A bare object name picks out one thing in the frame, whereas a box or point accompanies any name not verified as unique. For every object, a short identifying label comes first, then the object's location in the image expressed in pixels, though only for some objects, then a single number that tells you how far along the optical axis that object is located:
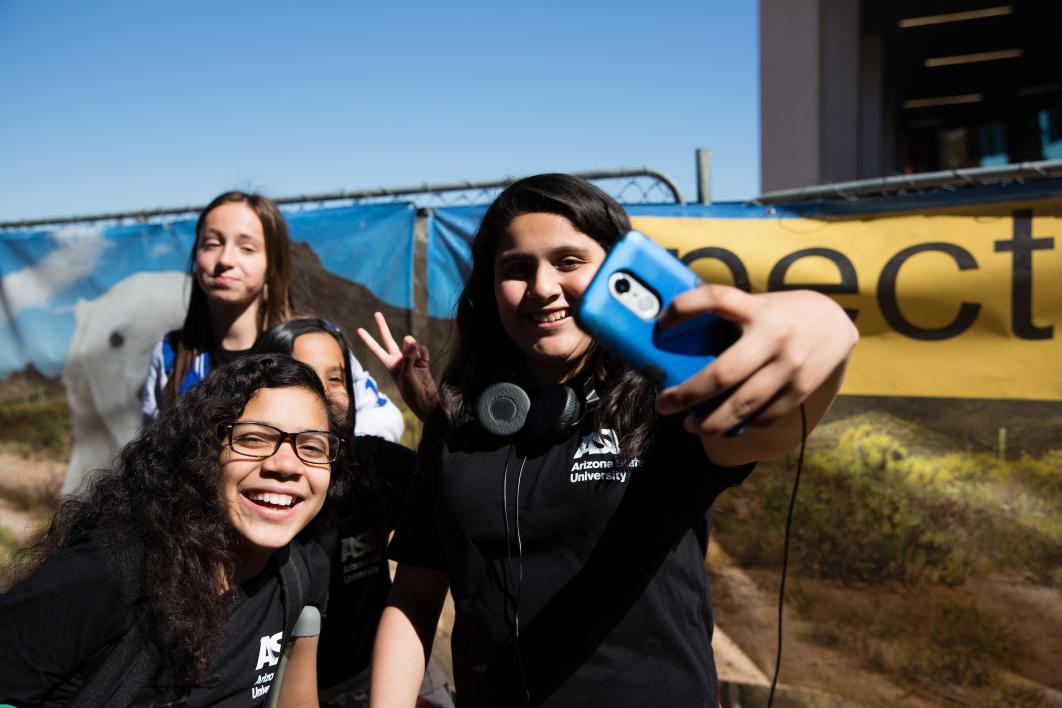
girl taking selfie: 1.54
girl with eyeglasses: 1.70
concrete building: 7.74
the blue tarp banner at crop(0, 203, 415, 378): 4.61
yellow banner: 3.36
